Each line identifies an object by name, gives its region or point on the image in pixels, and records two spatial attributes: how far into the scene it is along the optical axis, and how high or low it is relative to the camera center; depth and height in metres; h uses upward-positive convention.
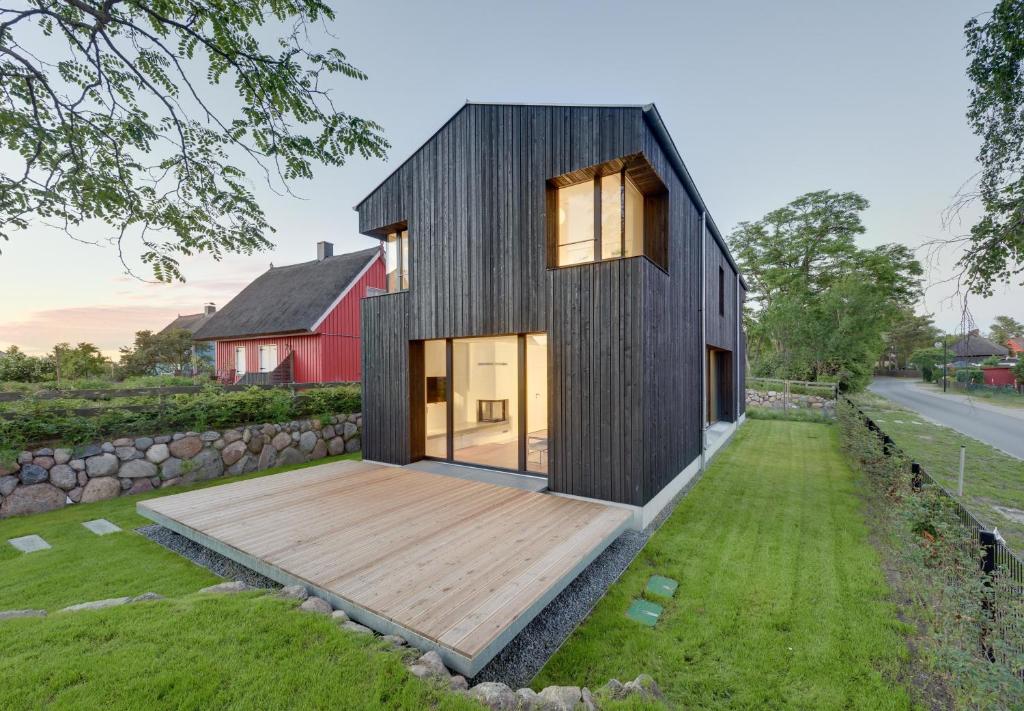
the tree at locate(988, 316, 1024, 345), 43.69 +2.77
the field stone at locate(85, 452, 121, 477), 5.79 -1.58
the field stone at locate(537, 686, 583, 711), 2.05 -1.87
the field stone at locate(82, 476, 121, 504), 5.72 -1.93
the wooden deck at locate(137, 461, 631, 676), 2.63 -1.77
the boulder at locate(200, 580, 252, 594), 3.06 -1.82
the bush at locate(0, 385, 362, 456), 5.47 -0.94
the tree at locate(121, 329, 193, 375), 22.05 +0.43
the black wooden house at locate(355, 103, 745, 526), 4.85 +0.76
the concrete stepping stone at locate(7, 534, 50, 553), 4.20 -2.02
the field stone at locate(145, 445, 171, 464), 6.32 -1.54
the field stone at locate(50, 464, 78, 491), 5.52 -1.66
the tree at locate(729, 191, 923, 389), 16.92 +3.59
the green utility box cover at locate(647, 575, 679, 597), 3.54 -2.14
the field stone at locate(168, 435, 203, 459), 6.57 -1.50
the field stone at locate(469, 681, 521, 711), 2.04 -1.81
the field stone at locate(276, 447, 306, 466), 7.80 -2.00
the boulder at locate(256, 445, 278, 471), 7.50 -1.93
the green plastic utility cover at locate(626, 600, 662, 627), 3.18 -2.14
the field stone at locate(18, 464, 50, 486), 5.32 -1.57
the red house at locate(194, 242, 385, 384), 14.60 +1.27
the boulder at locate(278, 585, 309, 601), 2.92 -1.77
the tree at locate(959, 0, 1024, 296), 3.79 +2.29
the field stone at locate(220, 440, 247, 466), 7.10 -1.71
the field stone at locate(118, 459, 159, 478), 6.06 -1.74
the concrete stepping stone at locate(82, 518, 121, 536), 4.71 -2.06
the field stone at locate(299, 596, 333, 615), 2.75 -1.77
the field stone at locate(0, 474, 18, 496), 5.15 -1.64
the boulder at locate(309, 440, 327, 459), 8.37 -1.99
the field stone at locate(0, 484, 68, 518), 5.17 -1.90
